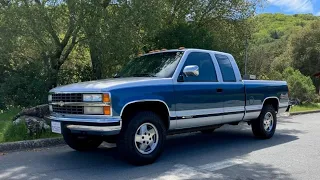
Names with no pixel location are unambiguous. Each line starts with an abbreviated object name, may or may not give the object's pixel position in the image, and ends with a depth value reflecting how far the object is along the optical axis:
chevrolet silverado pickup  5.40
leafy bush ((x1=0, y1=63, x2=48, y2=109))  10.50
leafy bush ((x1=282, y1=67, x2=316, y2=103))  19.88
